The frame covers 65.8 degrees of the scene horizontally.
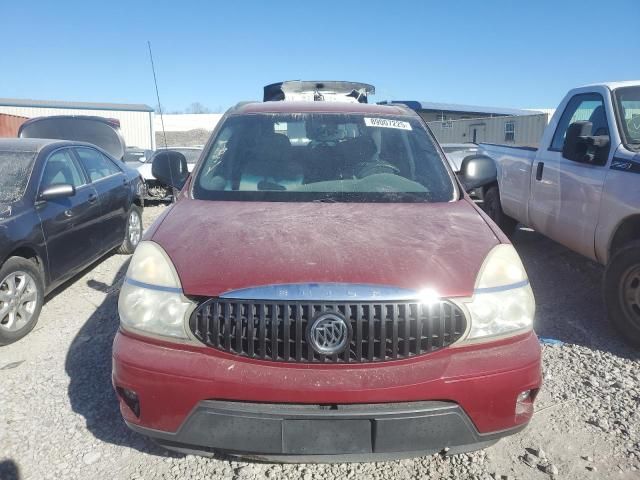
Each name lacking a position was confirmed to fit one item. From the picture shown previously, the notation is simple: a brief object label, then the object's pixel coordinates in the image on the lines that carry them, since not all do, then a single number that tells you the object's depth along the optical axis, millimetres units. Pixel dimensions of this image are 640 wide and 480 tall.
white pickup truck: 3668
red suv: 1907
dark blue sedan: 3820
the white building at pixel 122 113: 33281
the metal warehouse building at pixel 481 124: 24609
